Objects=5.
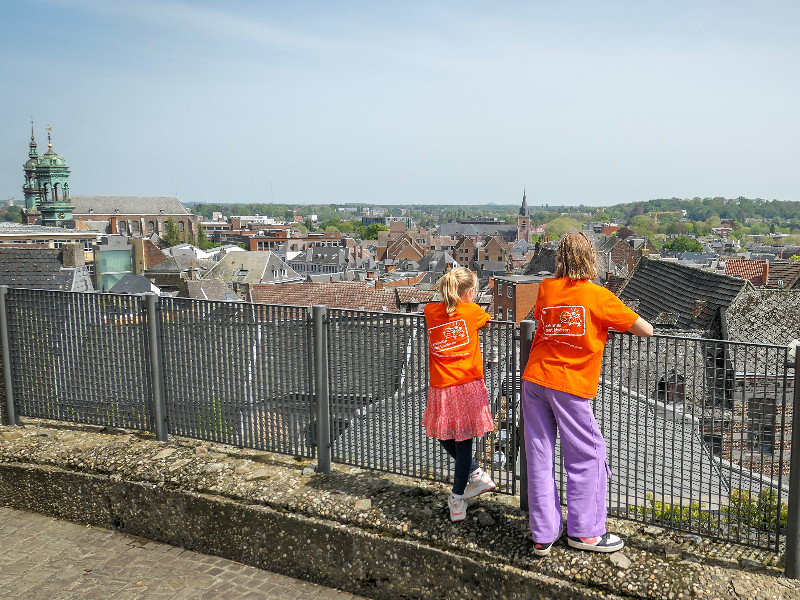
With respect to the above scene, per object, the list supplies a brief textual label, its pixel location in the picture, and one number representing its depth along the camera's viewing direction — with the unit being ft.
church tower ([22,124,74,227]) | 418.92
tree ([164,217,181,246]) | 547.12
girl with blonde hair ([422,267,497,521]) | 13.76
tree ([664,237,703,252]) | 597.77
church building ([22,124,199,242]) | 480.07
